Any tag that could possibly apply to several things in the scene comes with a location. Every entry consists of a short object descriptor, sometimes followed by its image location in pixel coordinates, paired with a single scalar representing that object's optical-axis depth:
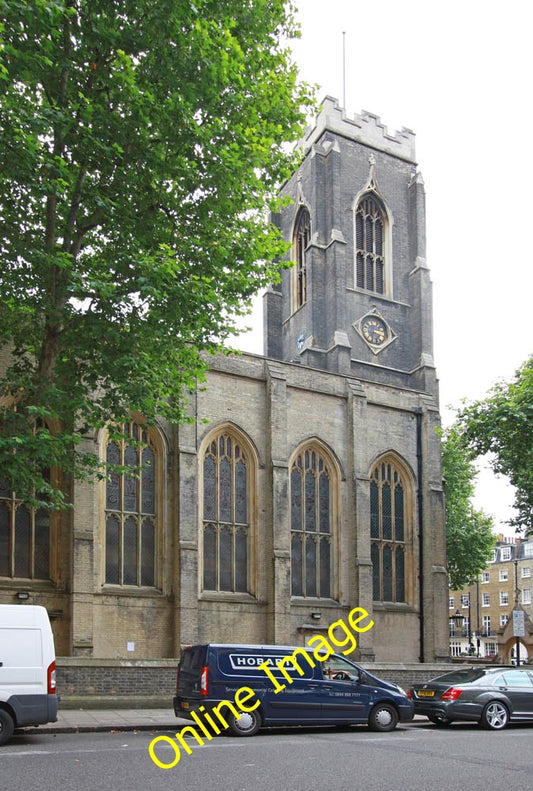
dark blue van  13.05
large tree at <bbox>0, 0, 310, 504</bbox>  14.42
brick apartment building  69.31
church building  20.89
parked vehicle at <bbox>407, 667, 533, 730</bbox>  15.22
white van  11.33
